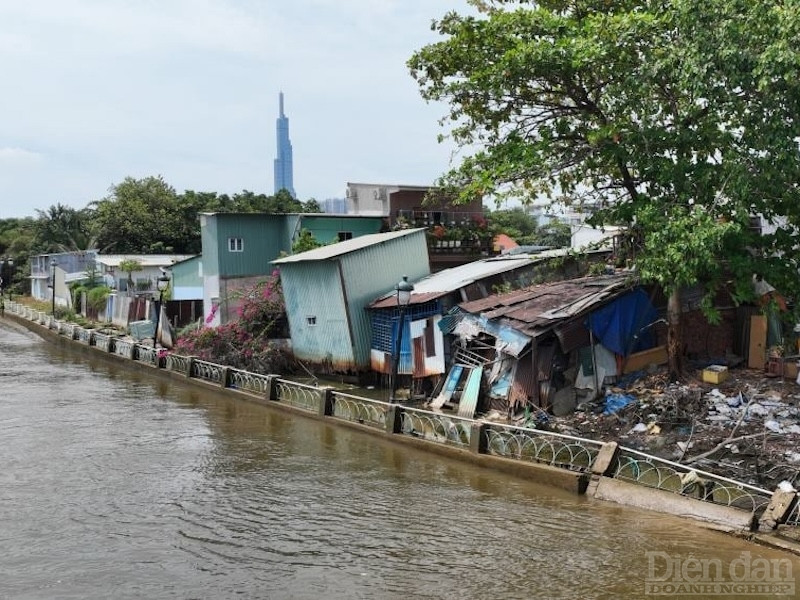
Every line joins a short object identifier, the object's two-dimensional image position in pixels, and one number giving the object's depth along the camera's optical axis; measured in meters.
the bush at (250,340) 24.62
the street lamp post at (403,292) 14.93
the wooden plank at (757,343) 16.88
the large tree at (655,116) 12.21
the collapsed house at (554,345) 16.30
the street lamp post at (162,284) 26.87
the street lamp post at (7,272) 67.88
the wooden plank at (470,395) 17.33
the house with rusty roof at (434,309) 19.81
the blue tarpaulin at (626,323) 16.59
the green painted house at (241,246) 29.50
